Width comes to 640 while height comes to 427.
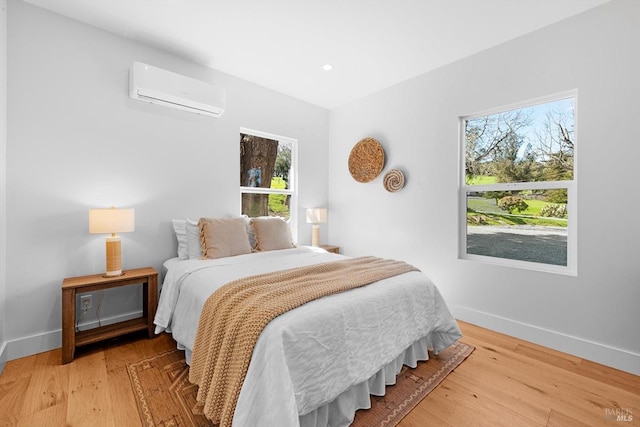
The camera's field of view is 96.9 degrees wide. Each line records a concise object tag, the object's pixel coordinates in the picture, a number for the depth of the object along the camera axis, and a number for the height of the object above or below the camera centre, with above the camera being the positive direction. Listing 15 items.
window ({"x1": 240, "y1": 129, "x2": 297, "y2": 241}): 3.52 +0.49
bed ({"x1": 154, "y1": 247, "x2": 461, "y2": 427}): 1.19 -0.68
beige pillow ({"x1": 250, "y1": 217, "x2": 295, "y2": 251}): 3.01 -0.24
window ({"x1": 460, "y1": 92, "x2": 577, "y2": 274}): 2.44 +0.27
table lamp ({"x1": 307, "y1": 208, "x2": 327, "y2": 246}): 3.97 -0.09
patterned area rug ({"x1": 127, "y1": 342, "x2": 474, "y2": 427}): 1.54 -1.11
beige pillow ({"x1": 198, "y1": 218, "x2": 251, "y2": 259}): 2.63 -0.25
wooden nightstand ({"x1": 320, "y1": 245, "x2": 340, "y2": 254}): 3.92 -0.49
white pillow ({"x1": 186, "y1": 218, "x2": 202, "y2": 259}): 2.69 -0.28
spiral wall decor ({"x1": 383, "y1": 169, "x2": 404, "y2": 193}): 3.42 +0.41
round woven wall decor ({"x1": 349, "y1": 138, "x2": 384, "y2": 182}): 3.64 +0.71
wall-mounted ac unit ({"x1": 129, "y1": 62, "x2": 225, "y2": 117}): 2.53 +1.15
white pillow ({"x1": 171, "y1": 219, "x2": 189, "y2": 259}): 2.70 -0.23
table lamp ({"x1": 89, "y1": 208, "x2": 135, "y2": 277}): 2.20 -0.12
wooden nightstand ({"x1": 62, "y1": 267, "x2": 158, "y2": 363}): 2.04 -0.76
